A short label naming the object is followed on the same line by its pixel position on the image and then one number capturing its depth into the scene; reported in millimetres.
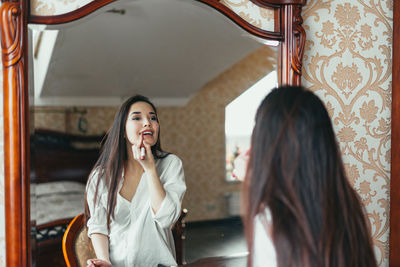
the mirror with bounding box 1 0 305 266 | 1035
